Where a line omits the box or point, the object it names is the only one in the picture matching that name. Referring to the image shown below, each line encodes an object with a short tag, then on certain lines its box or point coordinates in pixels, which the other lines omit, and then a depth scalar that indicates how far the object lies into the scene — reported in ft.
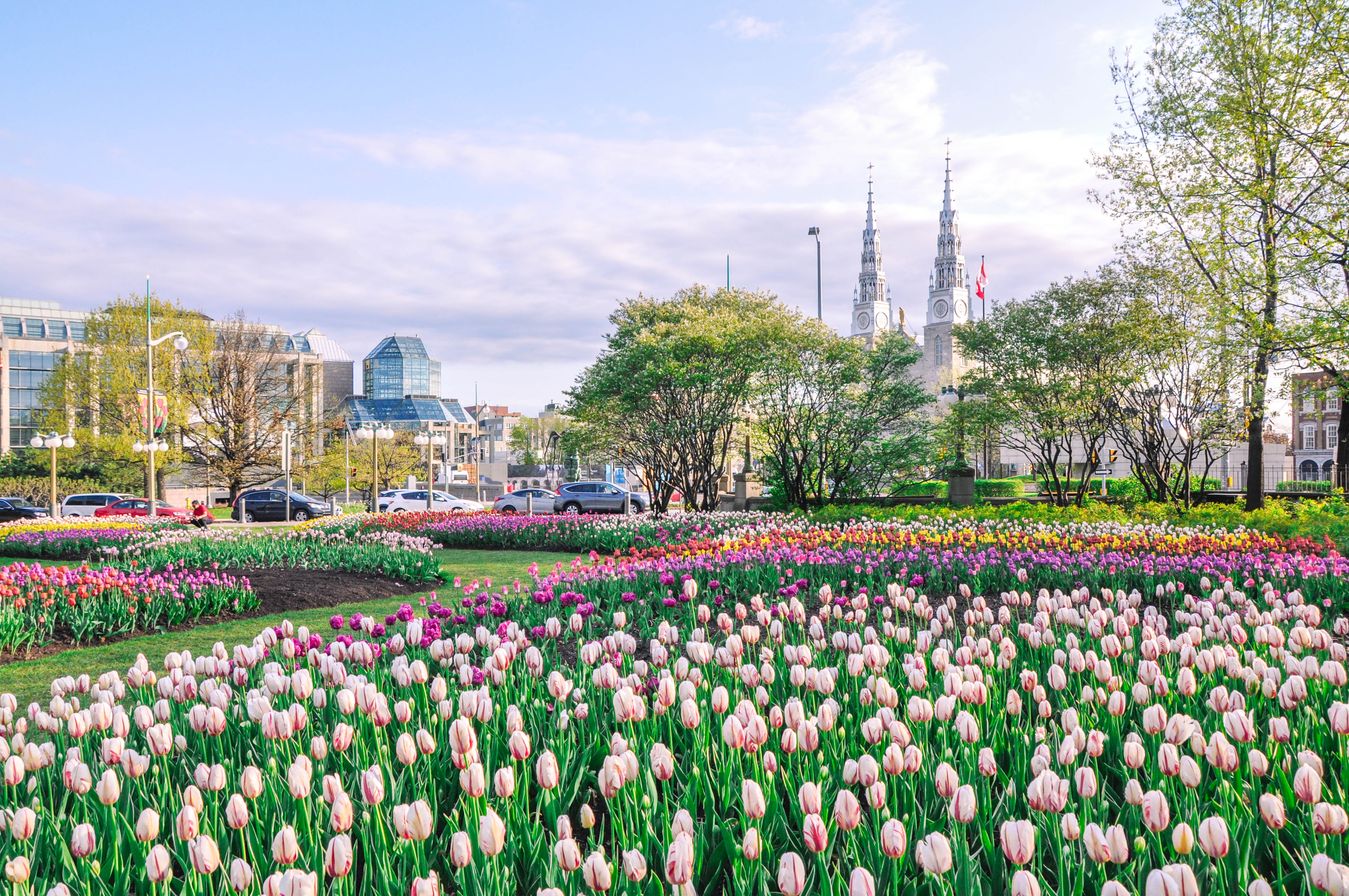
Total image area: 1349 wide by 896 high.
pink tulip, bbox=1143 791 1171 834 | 7.00
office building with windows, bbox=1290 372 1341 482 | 185.68
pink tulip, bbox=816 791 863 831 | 7.00
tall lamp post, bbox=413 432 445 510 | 107.04
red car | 101.35
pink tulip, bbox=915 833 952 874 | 6.24
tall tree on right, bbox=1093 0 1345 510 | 45.21
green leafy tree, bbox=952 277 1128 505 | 63.98
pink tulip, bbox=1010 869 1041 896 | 5.89
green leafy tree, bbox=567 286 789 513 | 69.56
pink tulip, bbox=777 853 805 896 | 6.13
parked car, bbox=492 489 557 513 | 115.75
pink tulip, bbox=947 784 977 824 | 7.06
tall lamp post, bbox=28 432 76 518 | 98.43
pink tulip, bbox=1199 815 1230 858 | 6.42
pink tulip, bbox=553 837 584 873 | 6.52
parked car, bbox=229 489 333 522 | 114.21
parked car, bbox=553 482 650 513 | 106.73
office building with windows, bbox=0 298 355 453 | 180.79
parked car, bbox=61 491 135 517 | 108.37
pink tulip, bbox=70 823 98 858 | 7.37
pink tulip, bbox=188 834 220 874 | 6.93
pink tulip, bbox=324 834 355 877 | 6.66
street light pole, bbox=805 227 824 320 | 183.93
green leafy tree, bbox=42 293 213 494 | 116.98
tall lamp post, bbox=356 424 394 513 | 91.91
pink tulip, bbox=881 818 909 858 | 6.56
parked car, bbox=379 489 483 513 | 116.67
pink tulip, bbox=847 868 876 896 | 5.99
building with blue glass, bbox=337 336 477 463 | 424.05
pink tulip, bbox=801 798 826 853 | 6.89
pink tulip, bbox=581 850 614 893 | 6.23
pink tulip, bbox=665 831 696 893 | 6.25
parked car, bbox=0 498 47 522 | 105.29
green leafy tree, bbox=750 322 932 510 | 69.10
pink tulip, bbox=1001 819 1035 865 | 6.36
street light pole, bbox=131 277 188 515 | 81.00
